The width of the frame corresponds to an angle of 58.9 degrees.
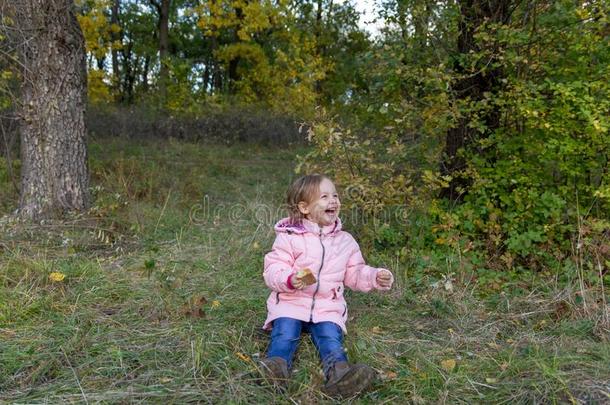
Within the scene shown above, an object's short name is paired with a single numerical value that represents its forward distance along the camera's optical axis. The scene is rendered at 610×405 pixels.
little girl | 2.87
